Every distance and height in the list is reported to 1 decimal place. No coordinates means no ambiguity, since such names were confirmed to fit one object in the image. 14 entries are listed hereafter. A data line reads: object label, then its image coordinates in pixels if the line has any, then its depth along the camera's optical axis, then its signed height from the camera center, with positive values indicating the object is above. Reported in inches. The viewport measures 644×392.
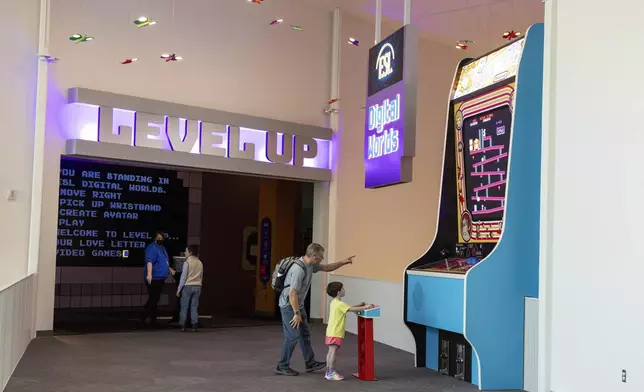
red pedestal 266.7 -48.3
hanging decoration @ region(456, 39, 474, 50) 475.9 +139.7
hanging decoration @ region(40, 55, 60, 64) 354.9 +84.4
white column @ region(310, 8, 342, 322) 453.4 +11.3
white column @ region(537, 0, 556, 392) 237.1 +13.0
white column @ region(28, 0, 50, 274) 350.0 +46.9
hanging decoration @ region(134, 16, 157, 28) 380.6 +113.4
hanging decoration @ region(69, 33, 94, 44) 363.9 +98.7
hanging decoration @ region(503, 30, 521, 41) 414.9 +129.3
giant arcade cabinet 257.3 -1.7
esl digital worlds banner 263.0 +48.3
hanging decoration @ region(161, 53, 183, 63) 396.5 +97.5
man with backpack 263.7 -27.2
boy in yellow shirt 263.4 -39.4
